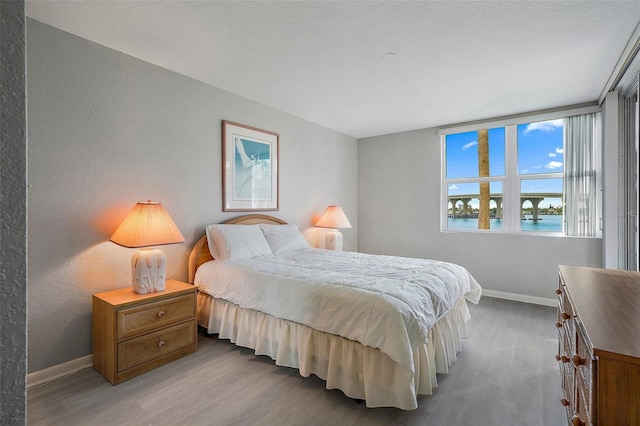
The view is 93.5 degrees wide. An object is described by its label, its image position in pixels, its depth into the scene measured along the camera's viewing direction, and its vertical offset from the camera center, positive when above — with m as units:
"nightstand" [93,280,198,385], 2.05 -0.86
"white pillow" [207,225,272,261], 2.90 -0.30
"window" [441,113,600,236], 3.62 +0.46
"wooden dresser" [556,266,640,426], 0.83 -0.42
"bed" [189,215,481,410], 1.75 -0.68
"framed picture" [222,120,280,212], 3.29 +0.52
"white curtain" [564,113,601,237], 3.51 +0.45
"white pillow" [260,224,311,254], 3.39 -0.30
